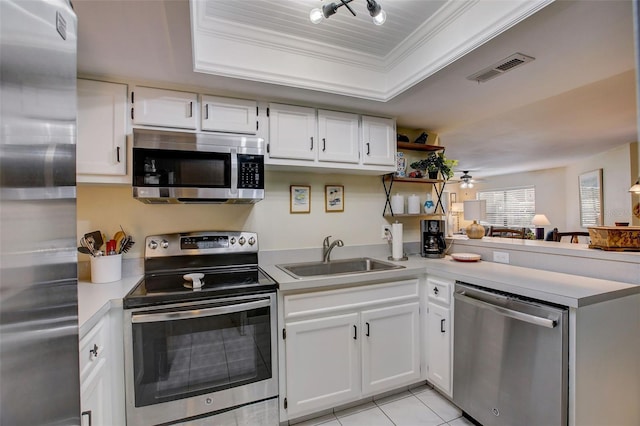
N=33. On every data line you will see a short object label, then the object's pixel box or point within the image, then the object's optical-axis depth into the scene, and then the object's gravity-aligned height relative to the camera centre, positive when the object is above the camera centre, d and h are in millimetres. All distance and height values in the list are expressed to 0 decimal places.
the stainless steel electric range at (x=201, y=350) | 1486 -738
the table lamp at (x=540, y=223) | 6688 -304
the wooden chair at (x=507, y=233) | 6195 -507
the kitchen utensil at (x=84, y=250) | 1777 -221
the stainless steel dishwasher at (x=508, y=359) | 1380 -793
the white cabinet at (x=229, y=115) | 1906 +648
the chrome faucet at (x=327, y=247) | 2393 -295
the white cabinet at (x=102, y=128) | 1674 +492
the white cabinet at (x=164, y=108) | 1771 +650
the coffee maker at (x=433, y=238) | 2584 -243
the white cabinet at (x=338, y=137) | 2215 +575
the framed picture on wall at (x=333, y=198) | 2545 +116
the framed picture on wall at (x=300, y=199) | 2420 +105
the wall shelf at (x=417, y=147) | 2658 +598
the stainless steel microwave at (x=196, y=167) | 1701 +277
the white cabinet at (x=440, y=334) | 1974 -858
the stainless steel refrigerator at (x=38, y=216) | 363 -4
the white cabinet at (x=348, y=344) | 1787 -866
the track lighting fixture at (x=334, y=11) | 1315 +928
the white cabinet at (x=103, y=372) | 1171 -710
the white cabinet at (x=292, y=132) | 2068 +573
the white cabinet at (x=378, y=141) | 2373 +575
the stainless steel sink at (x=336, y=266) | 2281 -448
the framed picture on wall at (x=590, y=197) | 5617 +239
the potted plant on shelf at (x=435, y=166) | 2672 +411
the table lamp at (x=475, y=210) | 3041 +1
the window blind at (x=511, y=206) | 7961 +123
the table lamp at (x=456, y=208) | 9244 +72
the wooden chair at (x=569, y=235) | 5461 -488
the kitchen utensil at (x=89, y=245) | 1755 -190
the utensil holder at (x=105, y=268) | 1740 -329
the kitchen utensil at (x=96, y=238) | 1830 -158
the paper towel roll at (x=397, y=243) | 2518 -276
